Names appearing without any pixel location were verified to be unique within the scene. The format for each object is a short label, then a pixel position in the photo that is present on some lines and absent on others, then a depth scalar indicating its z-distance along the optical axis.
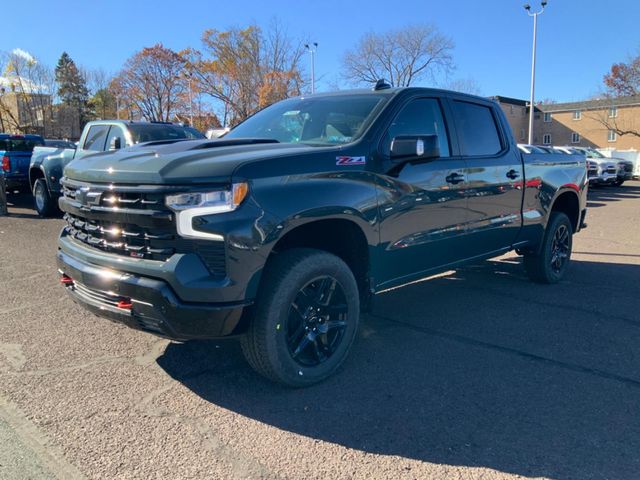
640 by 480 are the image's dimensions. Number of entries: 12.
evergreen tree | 64.12
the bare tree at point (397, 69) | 40.44
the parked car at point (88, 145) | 9.26
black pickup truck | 2.91
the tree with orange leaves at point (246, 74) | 35.06
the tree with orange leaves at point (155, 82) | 46.31
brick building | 54.84
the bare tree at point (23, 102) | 47.97
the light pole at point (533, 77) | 33.01
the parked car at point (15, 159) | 13.31
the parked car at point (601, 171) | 22.92
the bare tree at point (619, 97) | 50.66
